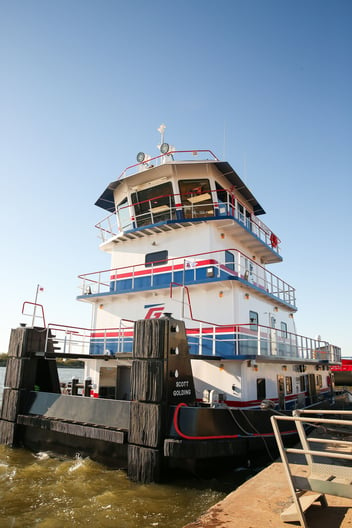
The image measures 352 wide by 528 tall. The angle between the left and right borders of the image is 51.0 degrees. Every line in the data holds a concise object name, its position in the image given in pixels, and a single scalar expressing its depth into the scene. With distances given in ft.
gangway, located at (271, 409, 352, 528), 12.67
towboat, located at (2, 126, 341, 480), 25.63
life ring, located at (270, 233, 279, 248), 56.20
